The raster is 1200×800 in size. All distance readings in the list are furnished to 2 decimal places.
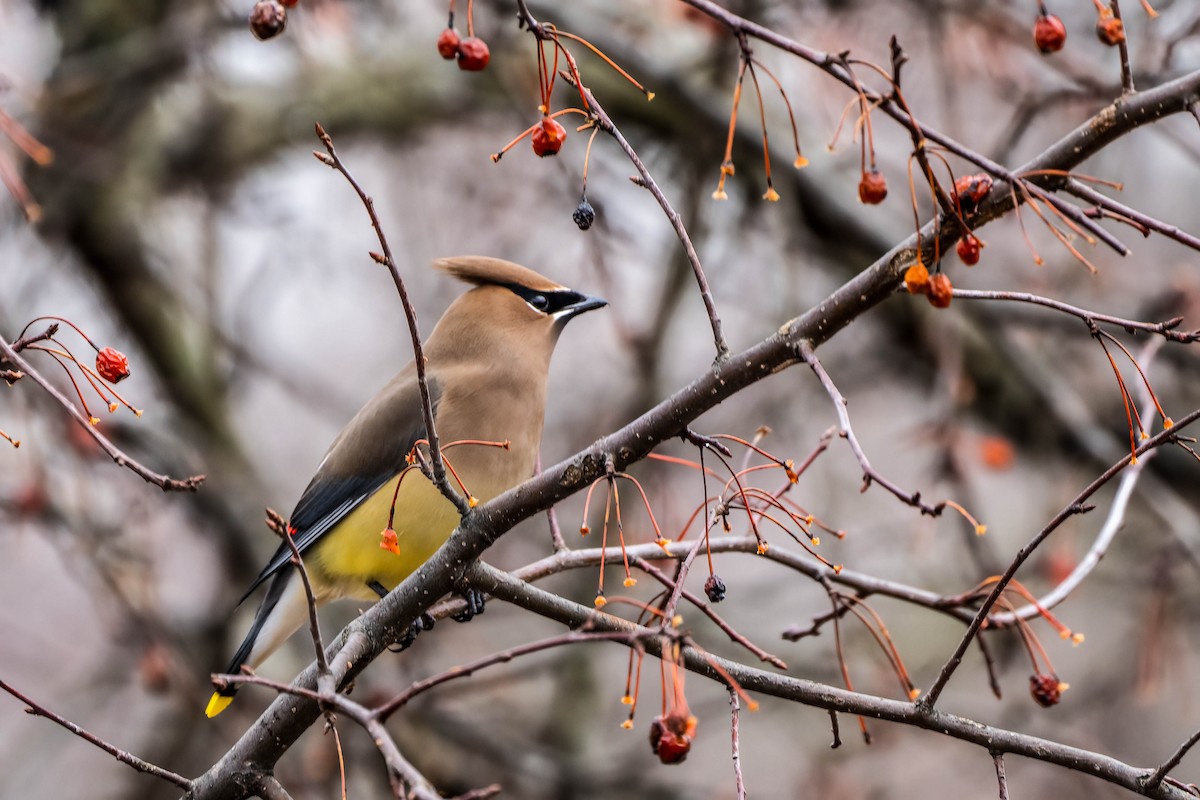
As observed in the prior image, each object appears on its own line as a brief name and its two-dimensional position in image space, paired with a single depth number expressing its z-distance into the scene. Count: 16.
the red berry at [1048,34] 4.56
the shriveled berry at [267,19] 4.09
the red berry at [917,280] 4.02
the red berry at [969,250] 4.12
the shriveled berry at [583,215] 4.73
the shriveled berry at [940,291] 4.00
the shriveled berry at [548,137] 4.48
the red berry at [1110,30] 3.96
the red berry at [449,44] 4.38
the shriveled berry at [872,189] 4.32
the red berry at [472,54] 4.41
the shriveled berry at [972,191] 4.14
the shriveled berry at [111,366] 4.64
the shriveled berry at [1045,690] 5.20
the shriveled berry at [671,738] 3.70
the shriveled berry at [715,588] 4.54
